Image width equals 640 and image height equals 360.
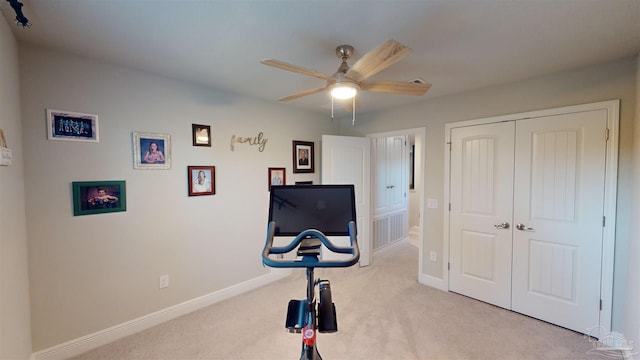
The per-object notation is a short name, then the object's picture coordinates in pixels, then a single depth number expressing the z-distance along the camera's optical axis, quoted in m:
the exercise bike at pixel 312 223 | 1.26
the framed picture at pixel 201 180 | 2.70
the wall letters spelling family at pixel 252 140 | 3.06
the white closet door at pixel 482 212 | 2.73
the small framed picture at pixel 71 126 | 1.95
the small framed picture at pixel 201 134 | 2.72
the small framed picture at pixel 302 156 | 3.73
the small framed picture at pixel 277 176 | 3.44
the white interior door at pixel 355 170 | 3.80
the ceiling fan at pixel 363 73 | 1.44
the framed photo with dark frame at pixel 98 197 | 2.06
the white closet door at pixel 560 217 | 2.25
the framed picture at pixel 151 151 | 2.34
